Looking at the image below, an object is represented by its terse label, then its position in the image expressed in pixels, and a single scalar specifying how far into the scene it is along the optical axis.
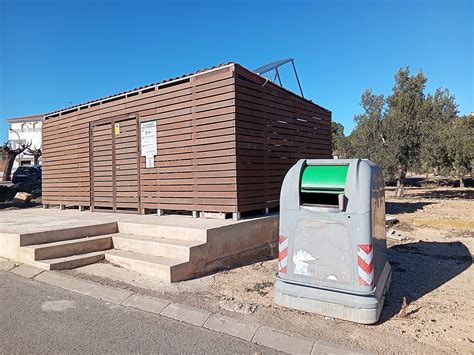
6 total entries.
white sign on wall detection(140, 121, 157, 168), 7.84
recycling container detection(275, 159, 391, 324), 3.64
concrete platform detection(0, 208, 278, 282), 5.23
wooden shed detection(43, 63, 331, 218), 6.74
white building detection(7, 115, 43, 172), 61.34
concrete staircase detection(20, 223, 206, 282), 5.11
